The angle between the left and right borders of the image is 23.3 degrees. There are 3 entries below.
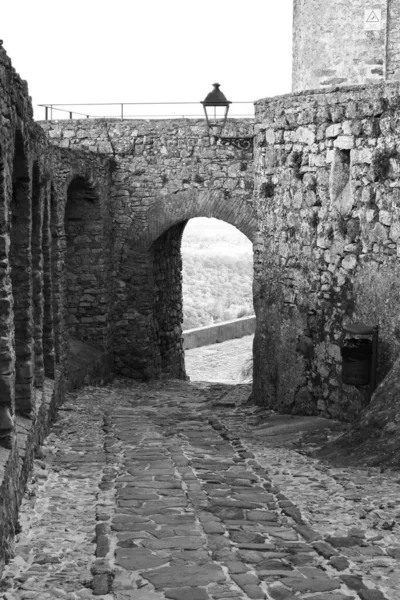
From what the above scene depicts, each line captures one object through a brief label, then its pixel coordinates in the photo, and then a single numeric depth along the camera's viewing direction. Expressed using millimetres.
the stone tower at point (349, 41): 18766
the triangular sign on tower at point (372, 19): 18719
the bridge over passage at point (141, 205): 15430
